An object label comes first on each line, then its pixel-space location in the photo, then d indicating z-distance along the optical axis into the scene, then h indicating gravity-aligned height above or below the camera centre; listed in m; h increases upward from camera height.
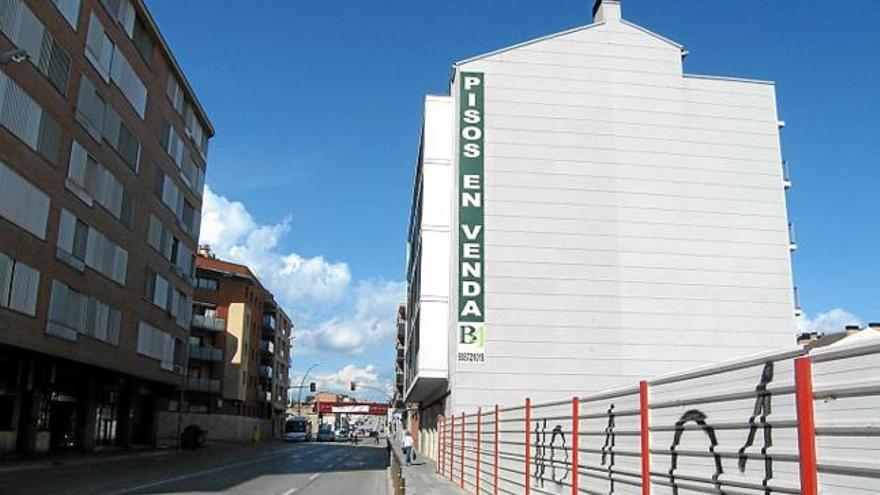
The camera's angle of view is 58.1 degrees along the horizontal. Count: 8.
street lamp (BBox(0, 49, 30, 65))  17.64 +7.73
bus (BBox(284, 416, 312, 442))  88.81 -1.50
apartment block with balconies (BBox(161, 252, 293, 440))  72.75 +6.47
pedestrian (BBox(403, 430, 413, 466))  35.59 -1.26
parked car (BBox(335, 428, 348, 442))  109.65 -2.58
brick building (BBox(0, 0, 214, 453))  29.30 +8.36
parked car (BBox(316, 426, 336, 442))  95.44 -2.20
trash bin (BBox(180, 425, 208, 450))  51.03 -1.58
